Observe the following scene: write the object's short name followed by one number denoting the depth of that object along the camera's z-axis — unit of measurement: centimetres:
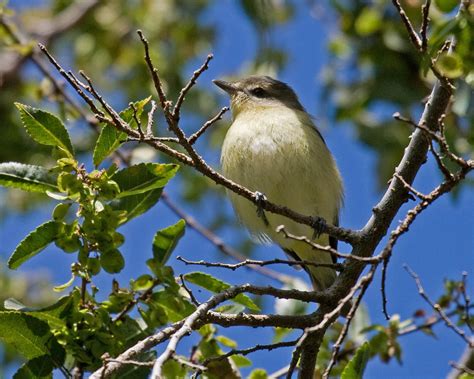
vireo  1004
